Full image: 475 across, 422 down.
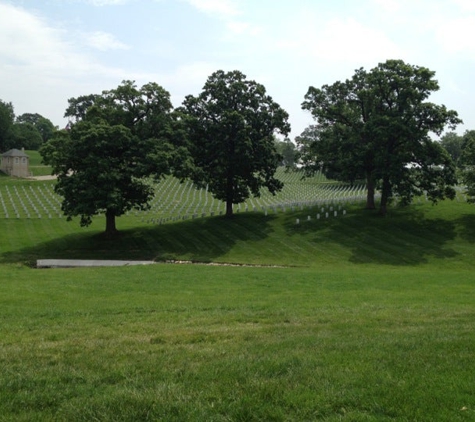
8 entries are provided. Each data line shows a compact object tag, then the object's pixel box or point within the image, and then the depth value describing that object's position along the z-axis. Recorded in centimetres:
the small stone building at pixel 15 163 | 8494
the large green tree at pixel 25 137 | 11398
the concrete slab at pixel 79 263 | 2412
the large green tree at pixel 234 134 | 3538
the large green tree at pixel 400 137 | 3263
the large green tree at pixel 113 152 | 2786
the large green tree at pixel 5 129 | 10756
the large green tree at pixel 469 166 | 3184
